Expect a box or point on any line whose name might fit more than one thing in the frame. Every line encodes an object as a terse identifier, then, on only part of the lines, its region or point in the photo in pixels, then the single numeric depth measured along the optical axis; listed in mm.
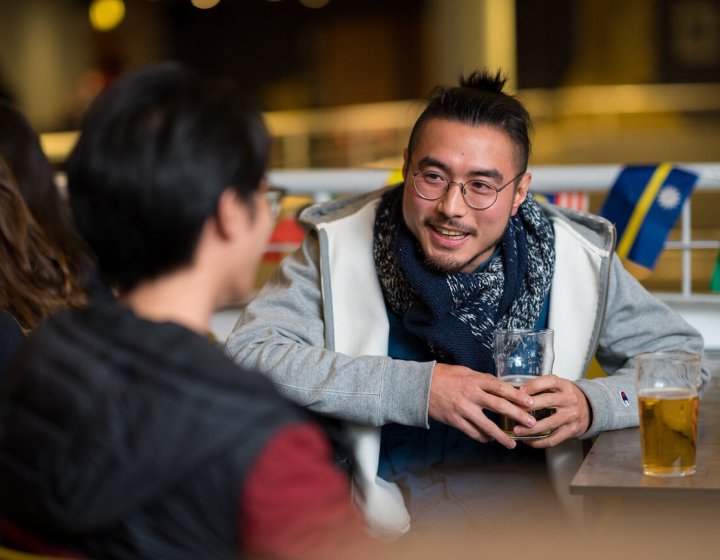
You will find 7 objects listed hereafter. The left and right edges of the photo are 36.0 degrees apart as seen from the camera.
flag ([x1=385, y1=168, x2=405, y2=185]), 2694
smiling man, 1885
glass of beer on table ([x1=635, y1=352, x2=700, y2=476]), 1455
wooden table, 1403
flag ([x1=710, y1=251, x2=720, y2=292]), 2754
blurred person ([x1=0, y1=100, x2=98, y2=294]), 2029
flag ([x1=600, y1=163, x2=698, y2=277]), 2564
